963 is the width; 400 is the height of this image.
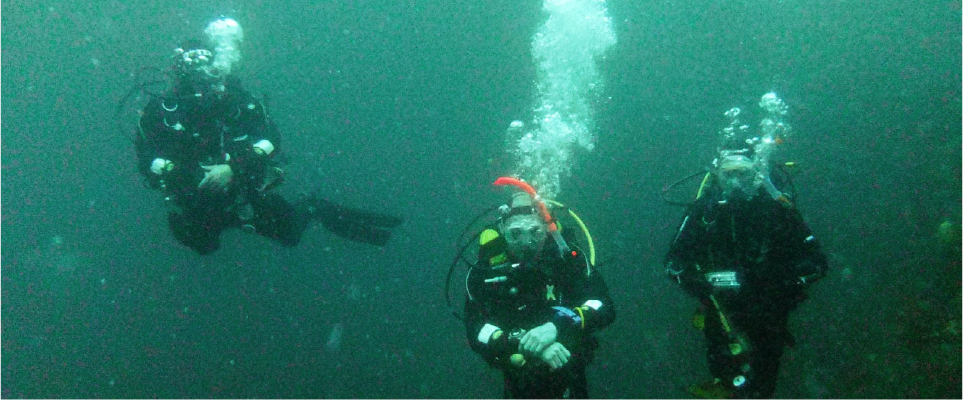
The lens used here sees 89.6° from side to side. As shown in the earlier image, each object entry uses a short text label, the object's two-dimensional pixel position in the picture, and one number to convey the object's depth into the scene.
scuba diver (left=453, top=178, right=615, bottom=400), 3.34
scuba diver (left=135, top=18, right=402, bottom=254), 4.85
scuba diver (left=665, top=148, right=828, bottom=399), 3.68
